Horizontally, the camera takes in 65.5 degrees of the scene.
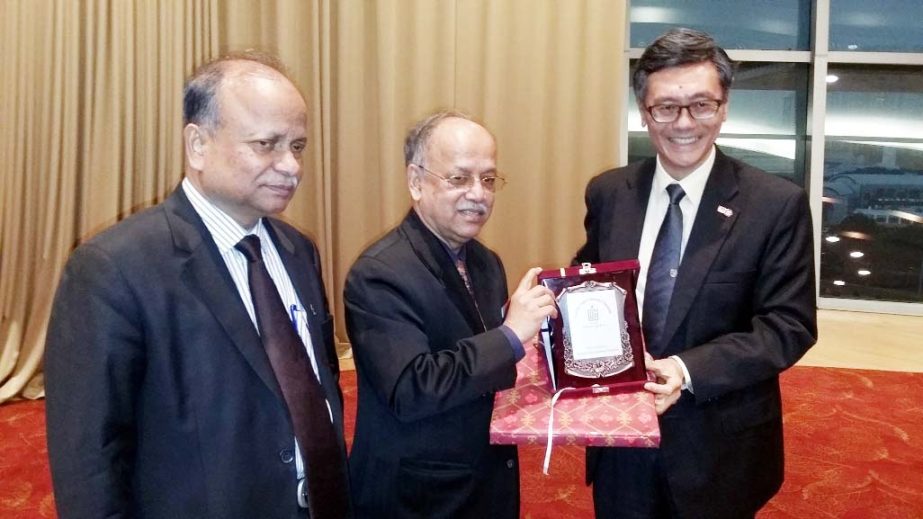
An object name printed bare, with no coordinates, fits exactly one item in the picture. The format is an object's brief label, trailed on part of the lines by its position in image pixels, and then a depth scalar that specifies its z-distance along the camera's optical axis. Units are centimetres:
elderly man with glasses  142
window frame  478
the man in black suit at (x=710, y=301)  153
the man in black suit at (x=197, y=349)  117
